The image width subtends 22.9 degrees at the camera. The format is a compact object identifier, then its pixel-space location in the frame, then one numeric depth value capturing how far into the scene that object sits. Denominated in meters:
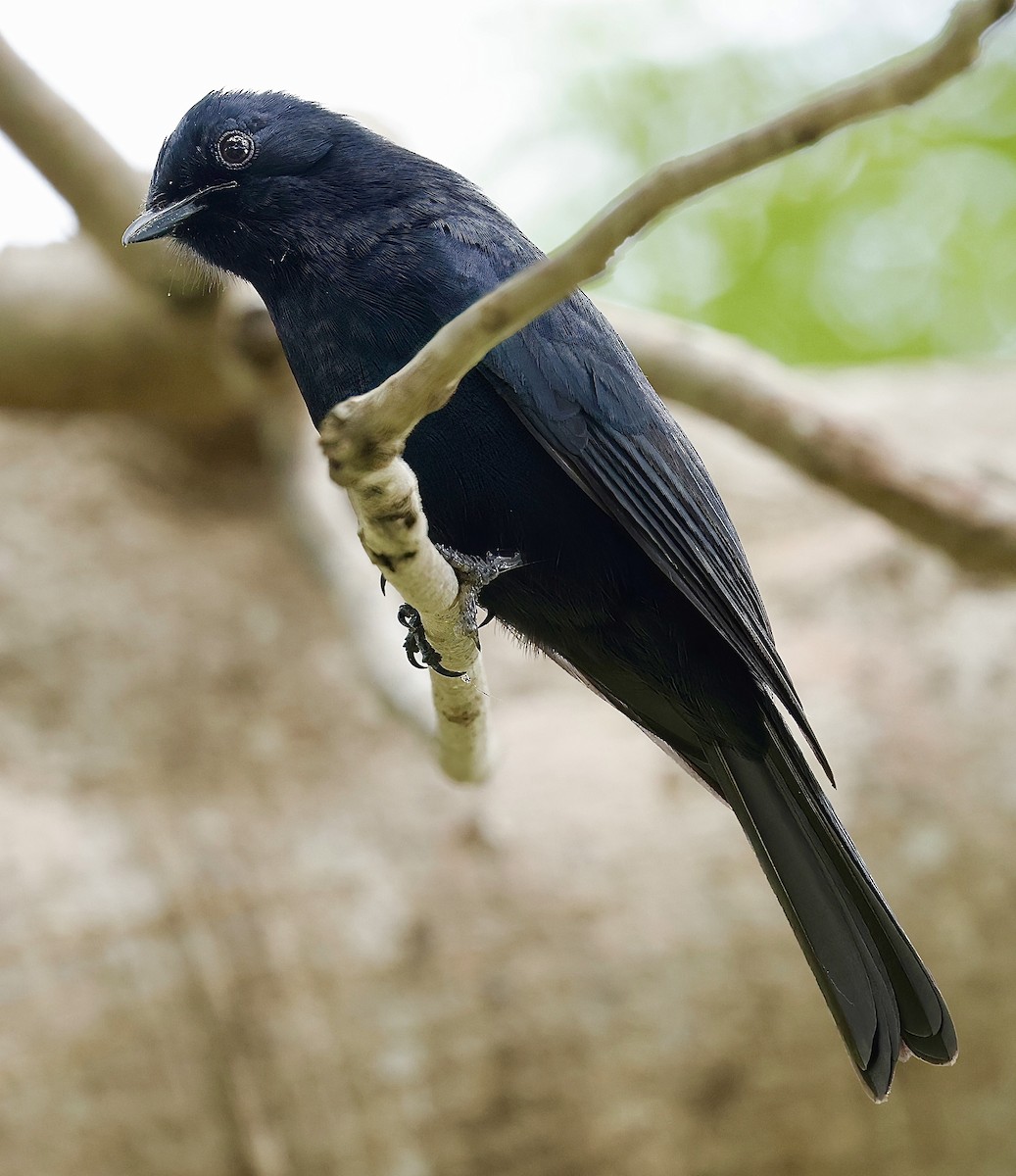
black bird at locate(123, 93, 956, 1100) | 5.86
